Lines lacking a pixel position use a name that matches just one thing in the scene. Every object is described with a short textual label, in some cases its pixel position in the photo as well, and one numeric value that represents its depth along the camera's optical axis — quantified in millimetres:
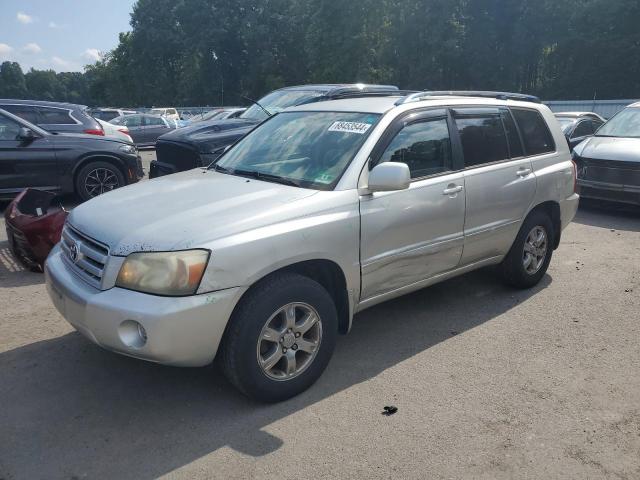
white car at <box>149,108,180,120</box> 32294
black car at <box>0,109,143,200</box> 8328
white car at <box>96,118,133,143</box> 11931
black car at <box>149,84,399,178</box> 7973
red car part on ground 5309
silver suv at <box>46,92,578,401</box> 3049
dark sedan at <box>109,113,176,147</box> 23016
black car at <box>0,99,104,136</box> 10578
